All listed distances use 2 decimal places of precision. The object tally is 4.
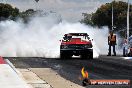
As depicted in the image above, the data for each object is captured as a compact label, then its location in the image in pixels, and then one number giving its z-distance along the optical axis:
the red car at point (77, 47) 33.97
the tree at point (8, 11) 120.67
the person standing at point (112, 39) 37.84
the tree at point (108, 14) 109.32
